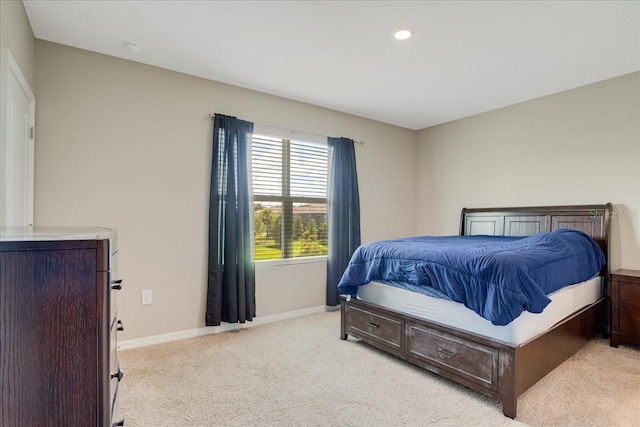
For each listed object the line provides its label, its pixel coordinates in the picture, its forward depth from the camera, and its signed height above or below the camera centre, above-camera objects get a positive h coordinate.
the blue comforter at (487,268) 1.94 -0.35
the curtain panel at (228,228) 3.21 -0.11
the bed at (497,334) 1.96 -0.79
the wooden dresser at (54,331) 0.77 -0.26
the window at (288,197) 3.66 +0.21
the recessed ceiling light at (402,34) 2.42 +1.29
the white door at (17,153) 1.93 +0.39
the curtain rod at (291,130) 3.29 +0.95
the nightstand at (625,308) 2.79 -0.74
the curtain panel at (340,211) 4.04 +0.07
